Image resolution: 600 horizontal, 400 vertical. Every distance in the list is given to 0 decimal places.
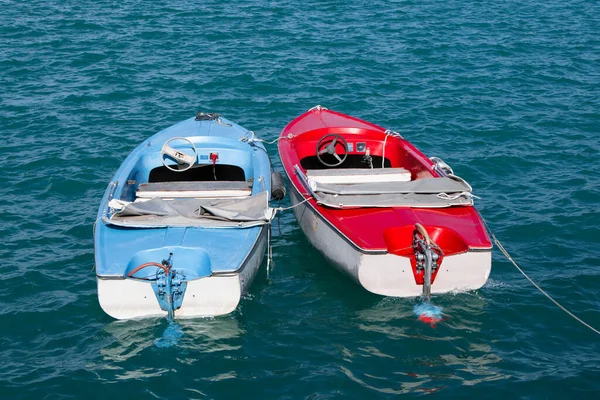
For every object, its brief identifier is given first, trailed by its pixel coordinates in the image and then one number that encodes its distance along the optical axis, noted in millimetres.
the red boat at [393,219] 11898
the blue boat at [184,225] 11336
